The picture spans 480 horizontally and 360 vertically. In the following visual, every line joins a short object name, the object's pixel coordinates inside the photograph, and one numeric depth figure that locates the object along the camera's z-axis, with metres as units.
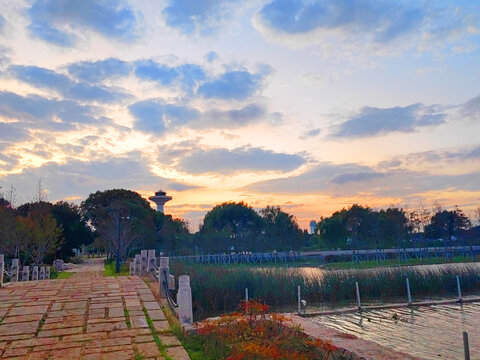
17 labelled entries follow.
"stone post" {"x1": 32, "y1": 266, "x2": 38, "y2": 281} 15.45
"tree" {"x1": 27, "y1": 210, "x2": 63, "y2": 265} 19.75
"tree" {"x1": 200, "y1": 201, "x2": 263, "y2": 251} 55.34
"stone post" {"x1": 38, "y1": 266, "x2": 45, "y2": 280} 16.23
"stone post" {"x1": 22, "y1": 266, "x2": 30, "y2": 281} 14.52
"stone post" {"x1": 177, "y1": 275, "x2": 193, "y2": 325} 6.91
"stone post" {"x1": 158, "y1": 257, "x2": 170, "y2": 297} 9.18
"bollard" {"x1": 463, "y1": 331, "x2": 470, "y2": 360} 4.85
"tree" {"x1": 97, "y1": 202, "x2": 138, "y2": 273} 25.80
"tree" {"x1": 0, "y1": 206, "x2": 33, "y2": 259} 18.23
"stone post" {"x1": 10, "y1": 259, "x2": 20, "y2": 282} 13.69
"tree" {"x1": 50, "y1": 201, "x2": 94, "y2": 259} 32.50
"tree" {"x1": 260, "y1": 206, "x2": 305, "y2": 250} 50.03
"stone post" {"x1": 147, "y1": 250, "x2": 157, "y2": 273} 13.29
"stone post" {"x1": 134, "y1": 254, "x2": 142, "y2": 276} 13.88
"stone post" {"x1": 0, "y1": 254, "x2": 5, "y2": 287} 11.17
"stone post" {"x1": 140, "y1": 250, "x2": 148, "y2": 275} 13.80
